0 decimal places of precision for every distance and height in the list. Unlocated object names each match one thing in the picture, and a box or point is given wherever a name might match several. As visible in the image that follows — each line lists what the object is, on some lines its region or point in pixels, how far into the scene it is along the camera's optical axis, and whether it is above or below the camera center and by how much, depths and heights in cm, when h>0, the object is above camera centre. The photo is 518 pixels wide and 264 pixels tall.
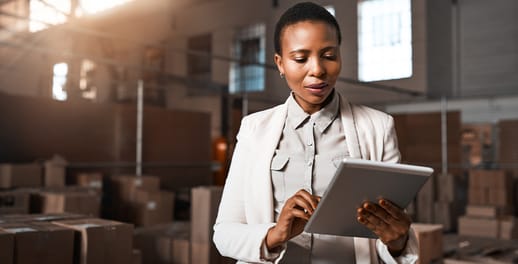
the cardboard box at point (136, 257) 241 -55
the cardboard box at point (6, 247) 151 -32
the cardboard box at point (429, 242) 271 -53
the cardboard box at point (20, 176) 359 -22
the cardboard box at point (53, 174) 383 -22
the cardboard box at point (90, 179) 421 -29
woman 85 -1
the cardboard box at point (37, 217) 187 -29
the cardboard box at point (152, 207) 426 -53
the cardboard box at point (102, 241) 171 -34
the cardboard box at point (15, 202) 304 -36
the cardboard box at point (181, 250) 310 -68
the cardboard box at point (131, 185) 442 -35
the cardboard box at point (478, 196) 470 -43
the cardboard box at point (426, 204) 457 -51
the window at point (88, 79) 579 +87
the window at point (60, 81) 451 +66
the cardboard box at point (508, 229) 411 -66
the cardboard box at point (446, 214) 458 -61
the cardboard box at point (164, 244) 317 -67
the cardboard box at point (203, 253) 291 -65
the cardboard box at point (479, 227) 417 -67
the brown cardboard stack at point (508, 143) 541 +11
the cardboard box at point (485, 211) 427 -53
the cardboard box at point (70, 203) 300 -35
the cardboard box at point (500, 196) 456 -42
